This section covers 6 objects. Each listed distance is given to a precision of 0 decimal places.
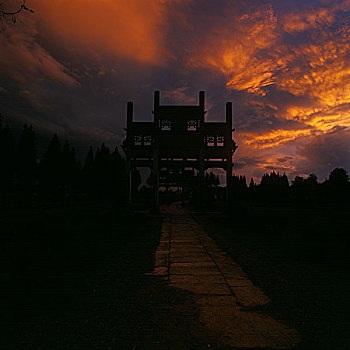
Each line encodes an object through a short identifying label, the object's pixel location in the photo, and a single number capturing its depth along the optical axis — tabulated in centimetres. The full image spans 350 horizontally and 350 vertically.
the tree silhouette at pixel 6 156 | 4747
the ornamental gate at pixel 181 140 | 2336
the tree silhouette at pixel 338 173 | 6940
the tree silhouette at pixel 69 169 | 5578
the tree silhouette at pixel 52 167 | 5338
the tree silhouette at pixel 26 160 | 5219
